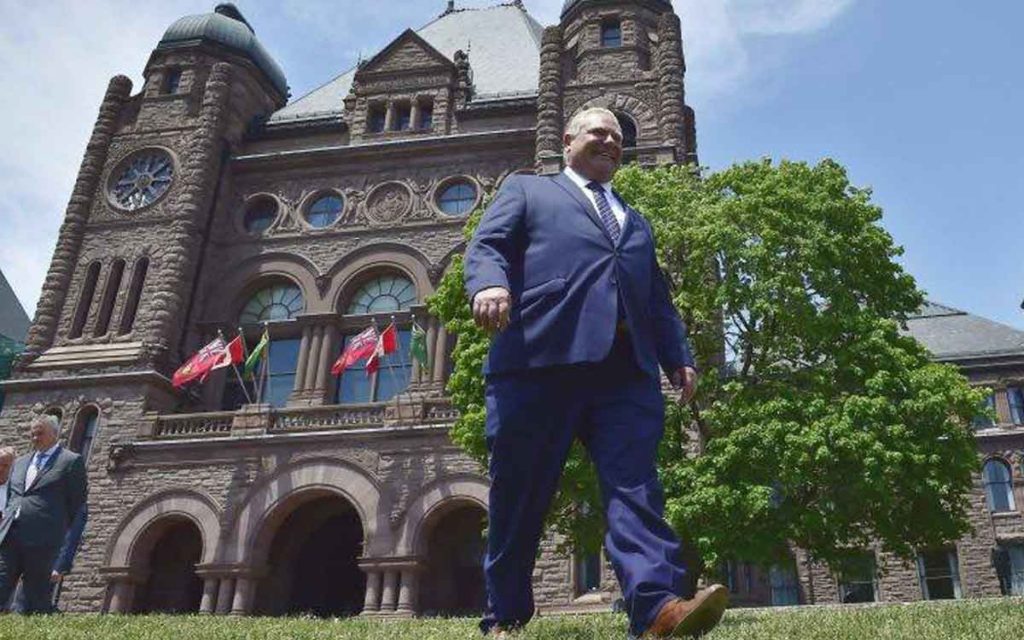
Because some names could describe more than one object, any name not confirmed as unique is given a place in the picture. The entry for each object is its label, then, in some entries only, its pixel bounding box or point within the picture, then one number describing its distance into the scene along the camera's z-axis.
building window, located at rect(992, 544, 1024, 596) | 28.92
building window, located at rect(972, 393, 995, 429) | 31.89
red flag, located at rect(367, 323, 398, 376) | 22.53
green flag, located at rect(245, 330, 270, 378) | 23.22
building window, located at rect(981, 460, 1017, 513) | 30.48
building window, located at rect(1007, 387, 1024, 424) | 31.67
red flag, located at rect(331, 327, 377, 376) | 22.45
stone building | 21.48
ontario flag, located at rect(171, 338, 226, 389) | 22.92
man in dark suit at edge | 8.32
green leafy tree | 14.42
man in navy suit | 4.26
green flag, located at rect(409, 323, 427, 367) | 22.22
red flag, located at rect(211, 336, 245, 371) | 22.91
